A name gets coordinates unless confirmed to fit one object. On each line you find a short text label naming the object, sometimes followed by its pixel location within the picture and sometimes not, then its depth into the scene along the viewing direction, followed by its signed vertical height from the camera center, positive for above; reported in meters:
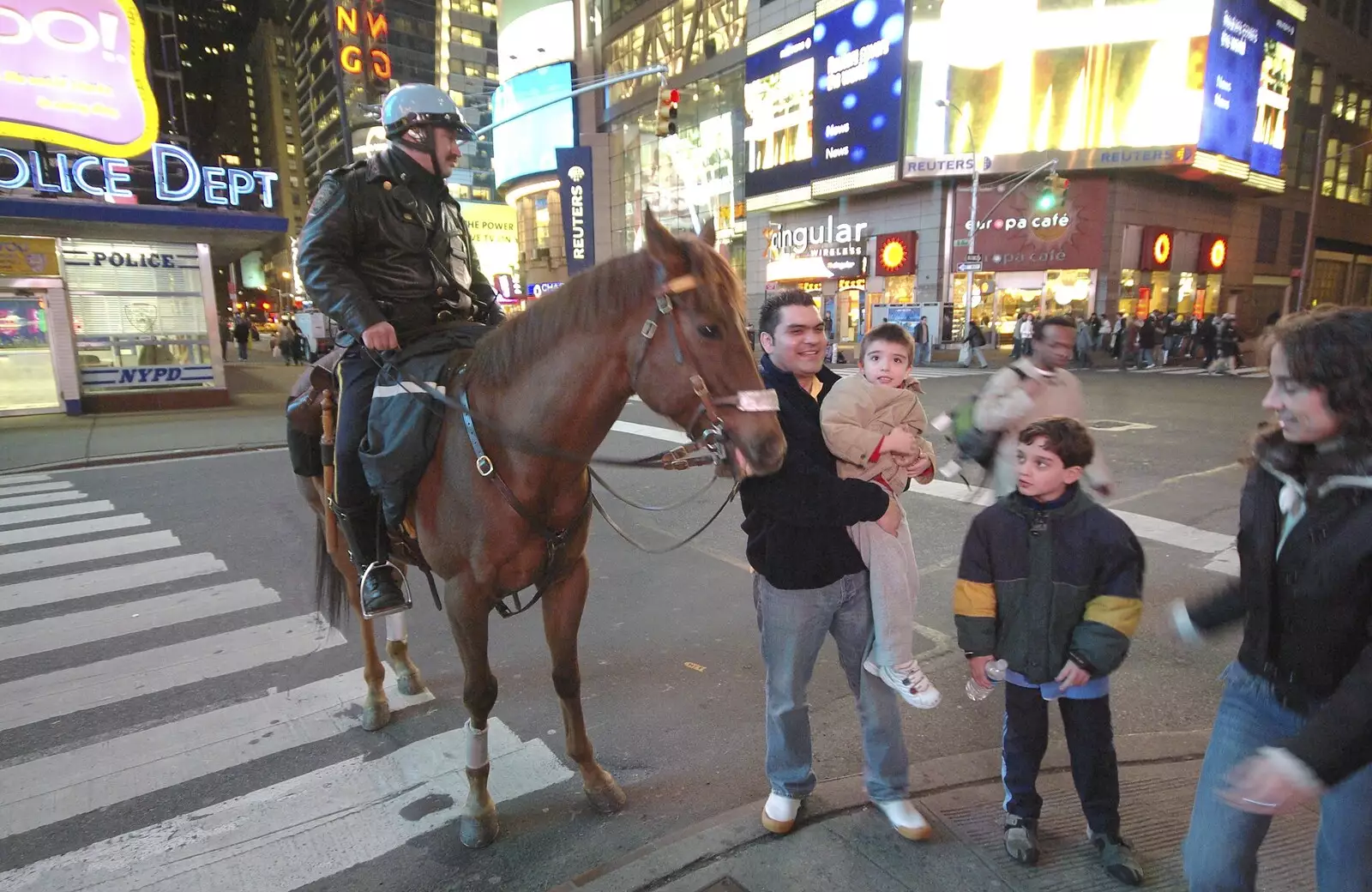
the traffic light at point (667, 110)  15.92 +4.45
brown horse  2.23 -0.41
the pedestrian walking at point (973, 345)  25.31 -1.33
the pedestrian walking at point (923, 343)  27.02 -1.36
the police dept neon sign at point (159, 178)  13.30 +2.57
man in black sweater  2.34 -0.97
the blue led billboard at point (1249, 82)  27.33 +9.14
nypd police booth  13.32 +1.59
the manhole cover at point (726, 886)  2.49 -2.03
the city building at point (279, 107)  121.19 +35.53
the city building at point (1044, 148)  27.30 +6.68
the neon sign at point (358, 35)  12.10 +4.65
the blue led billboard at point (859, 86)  29.67 +9.63
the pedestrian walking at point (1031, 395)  3.85 -0.48
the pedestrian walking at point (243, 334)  33.94 -1.36
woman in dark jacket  1.54 -0.76
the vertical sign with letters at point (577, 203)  41.31 +6.05
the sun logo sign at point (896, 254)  31.56 +2.41
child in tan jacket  2.45 -0.57
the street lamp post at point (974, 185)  26.30 +4.66
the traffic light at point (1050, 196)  22.67 +3.61
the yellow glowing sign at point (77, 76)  12.95 +4.31
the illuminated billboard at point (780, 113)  33.69 +9.62
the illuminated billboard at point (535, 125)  50.53 +13.16
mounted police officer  3.06 +0.23
